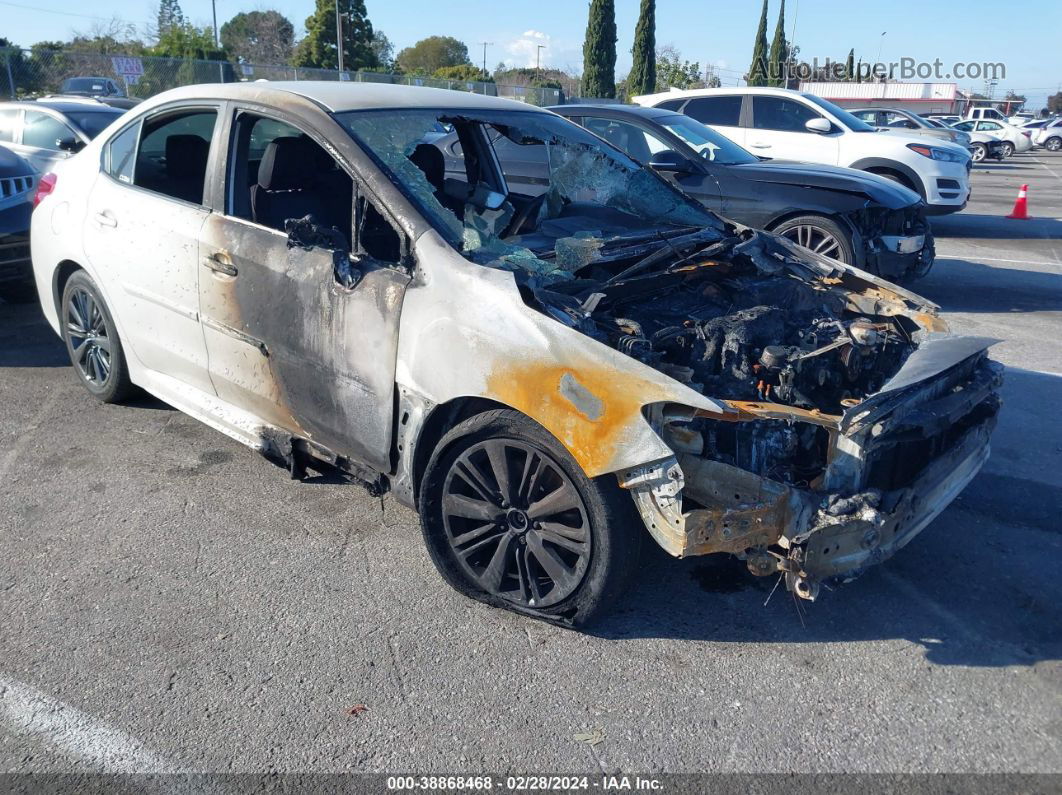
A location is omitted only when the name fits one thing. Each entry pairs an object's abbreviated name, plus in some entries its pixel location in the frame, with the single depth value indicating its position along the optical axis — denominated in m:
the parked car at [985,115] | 36.84
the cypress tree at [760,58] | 57.12
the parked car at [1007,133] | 31.64
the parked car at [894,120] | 23.58
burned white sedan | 2.89
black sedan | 7.62
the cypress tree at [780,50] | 59.32
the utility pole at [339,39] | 43.22
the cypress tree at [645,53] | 43.88
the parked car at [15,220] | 6.75
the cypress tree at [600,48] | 41.78
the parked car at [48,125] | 9.26
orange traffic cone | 14.48
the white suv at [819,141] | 11.55
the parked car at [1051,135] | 37.09
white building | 54.28
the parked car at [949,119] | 33.71
